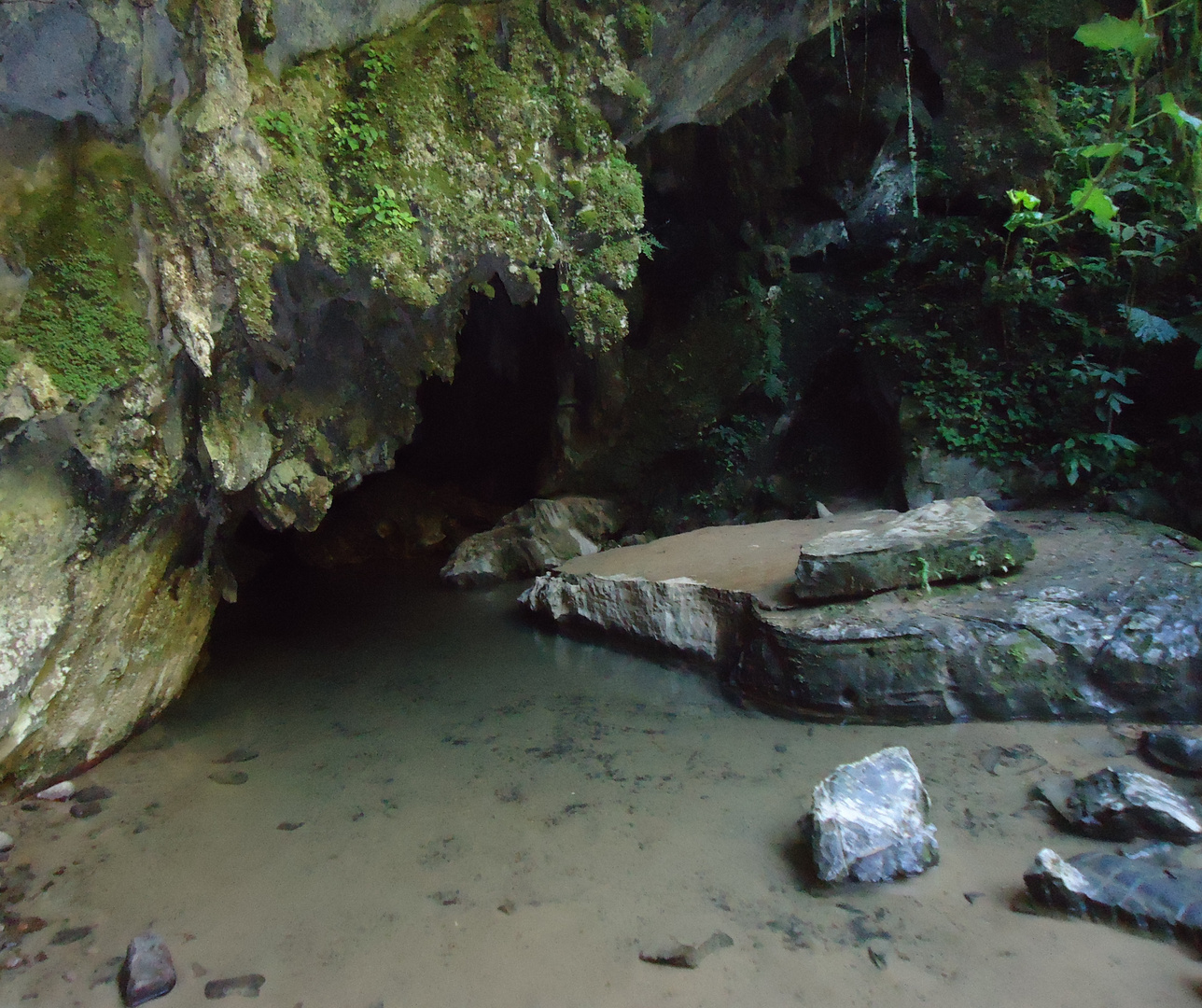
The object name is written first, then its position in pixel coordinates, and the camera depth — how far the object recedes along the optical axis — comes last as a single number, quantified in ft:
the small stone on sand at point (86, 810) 12.71
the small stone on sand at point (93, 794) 13.26
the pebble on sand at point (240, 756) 14.88
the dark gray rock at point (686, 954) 8.79
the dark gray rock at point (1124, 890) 8.41
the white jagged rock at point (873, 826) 9.95
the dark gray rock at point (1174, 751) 11.45
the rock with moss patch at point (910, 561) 16.44
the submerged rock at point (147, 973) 8.54
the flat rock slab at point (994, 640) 13.71
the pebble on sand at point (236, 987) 8.61
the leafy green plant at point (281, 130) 13.61
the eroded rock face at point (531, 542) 30.83
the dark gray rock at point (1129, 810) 9.91
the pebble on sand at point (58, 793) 13.17
